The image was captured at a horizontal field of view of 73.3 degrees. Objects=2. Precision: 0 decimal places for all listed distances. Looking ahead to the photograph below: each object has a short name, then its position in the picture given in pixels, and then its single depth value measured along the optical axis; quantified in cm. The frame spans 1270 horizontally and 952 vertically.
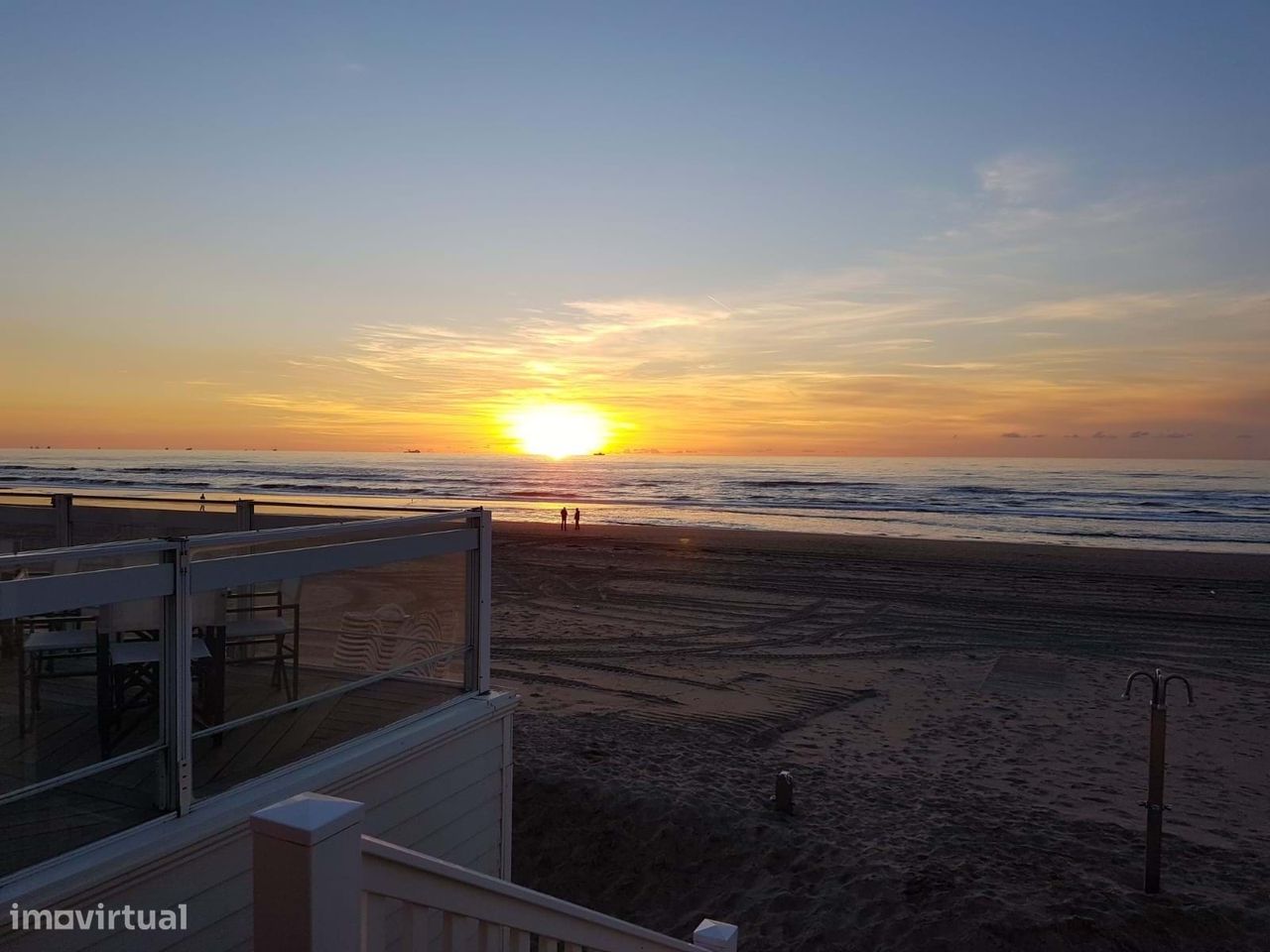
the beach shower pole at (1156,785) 619
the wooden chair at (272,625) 403
